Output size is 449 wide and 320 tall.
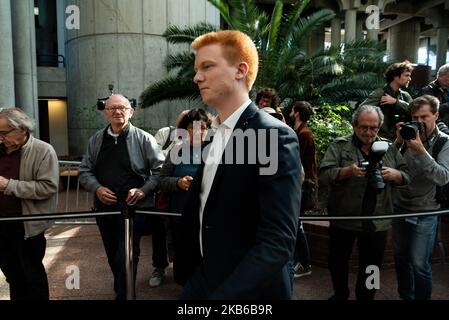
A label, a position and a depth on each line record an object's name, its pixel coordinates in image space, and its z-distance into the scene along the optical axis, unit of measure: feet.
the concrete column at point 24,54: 36.65
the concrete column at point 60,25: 49.08
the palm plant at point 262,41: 28.30
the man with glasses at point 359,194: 10.12
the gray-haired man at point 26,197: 9.95
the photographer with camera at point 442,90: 13.48
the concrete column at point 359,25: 82.47
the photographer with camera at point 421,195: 10.01
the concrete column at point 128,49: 37.37
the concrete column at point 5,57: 29.27
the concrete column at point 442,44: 85.20
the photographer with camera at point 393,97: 13.39
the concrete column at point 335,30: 71.65
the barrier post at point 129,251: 8.97
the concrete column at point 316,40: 79.30
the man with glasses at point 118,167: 11.47
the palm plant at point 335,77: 28.37
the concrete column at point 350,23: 61.24
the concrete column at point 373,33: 61.64
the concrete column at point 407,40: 91.86
